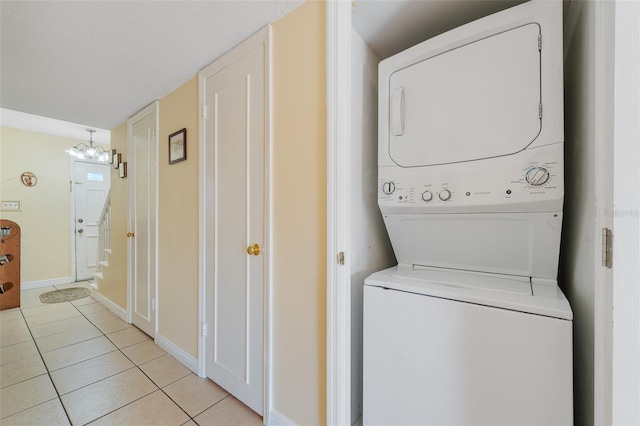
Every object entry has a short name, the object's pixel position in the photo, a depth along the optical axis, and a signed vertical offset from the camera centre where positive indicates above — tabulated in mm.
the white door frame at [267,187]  1361 +134
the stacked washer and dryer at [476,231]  770 -78
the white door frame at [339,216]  1097 -19
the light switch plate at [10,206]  3604 +89
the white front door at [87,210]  4320 +33
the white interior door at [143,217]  2363 -49
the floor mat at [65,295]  3420 -1199
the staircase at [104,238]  3348 -369
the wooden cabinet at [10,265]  3104 -672
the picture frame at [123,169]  2859 +492
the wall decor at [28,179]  3766 +509
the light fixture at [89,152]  3887 +961
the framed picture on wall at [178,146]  1997 +542
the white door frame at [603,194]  589 +43
